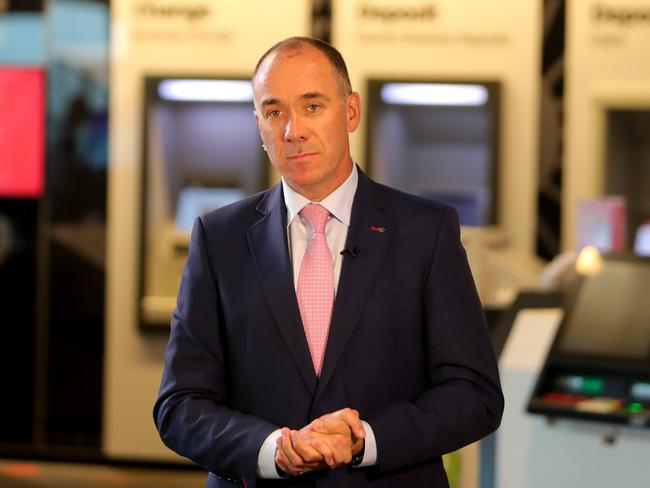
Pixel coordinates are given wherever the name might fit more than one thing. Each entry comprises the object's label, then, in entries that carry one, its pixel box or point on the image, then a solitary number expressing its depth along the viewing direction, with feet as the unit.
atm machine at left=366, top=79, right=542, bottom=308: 39.58
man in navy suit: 10.65
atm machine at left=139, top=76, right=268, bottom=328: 41.32
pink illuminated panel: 42.47
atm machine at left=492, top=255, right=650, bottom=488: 18.67
